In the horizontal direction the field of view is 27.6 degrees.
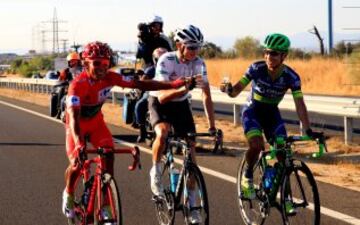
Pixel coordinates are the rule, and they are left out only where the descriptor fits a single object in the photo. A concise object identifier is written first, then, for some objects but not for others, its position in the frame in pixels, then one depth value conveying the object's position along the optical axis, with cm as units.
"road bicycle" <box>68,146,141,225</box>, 571
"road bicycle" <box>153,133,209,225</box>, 631
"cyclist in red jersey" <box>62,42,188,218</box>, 616
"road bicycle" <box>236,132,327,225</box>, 628
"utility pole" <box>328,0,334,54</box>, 3071
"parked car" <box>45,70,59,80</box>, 3881
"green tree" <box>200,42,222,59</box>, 6355
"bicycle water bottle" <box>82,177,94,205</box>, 605
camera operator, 1296
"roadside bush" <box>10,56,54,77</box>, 10938
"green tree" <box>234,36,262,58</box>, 8414
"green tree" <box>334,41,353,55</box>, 4572
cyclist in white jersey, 691
